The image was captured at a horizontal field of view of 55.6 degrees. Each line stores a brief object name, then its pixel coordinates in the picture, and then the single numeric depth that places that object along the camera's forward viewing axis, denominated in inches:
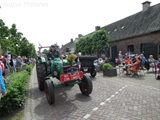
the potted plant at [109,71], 401.7
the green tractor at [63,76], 192.4
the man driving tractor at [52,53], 253.8
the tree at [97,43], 878.4
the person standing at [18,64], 511.9
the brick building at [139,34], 719.7
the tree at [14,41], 694.0
